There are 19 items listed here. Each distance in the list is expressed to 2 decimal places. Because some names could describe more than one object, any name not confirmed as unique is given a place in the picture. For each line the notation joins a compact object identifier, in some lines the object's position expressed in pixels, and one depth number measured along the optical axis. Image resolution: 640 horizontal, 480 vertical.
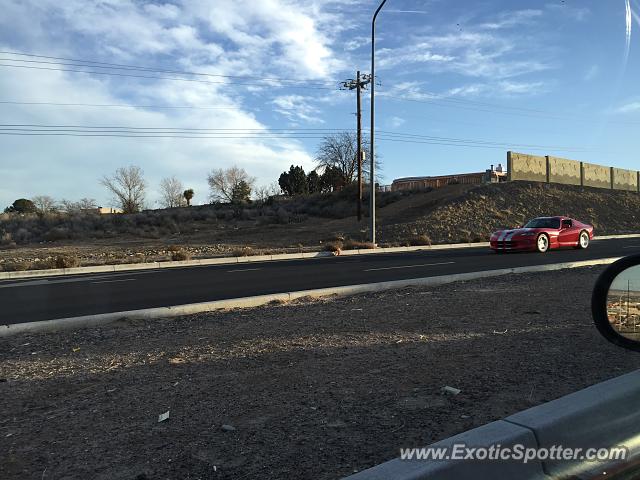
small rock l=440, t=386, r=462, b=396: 4.14
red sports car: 20.47
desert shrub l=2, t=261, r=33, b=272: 19.82
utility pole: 39.75
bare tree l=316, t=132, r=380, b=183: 77.44
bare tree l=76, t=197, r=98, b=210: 91.50
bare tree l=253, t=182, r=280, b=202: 83.36
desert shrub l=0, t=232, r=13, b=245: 38.03
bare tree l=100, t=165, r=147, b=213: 77.19
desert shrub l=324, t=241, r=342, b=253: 24.22
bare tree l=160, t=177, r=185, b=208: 98.76
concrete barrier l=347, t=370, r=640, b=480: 2.58
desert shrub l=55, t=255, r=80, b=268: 20.06
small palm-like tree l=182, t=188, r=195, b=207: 90.50
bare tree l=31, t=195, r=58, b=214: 98.62
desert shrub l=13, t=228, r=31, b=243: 40.09
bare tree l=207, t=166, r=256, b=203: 92.62
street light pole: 25.72
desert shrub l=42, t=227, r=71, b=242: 40.66
